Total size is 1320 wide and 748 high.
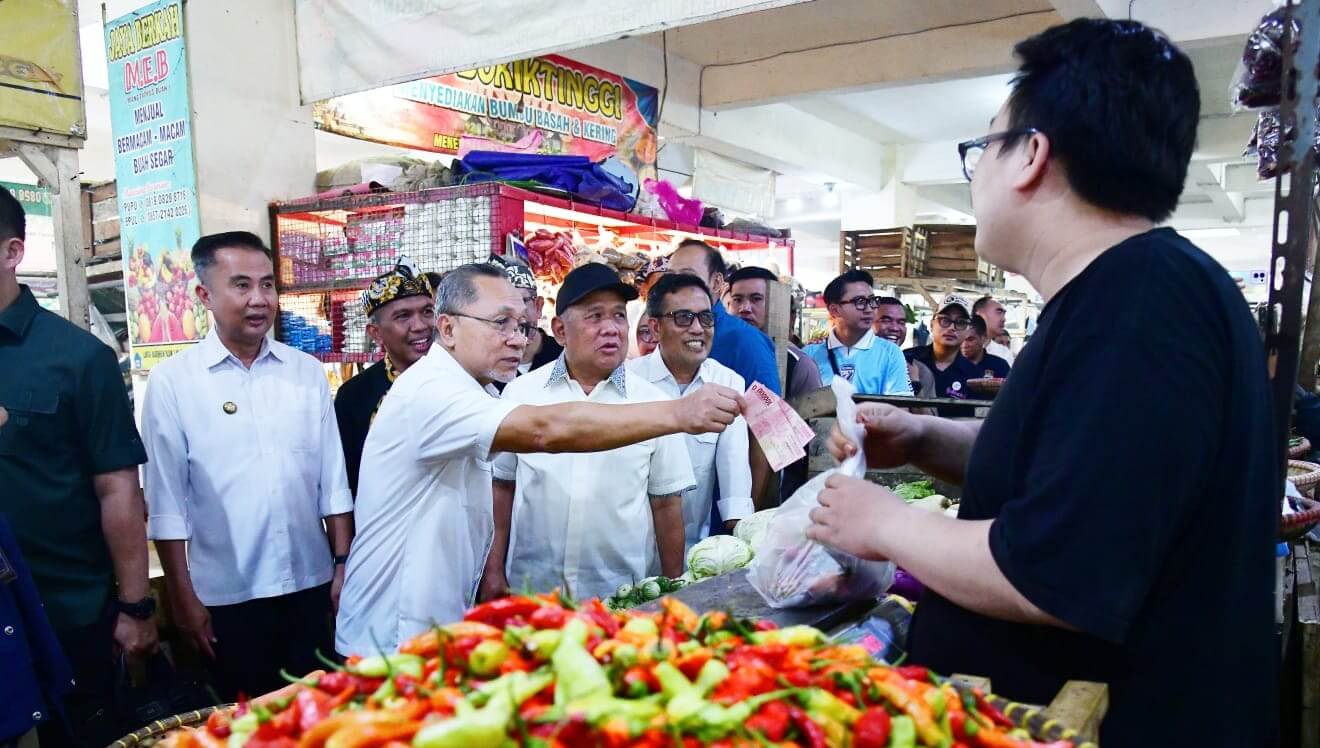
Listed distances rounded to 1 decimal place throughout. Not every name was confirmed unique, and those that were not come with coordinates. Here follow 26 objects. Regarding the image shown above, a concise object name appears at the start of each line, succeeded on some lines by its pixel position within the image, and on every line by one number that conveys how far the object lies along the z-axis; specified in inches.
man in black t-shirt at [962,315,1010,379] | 292.0
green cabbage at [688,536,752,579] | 110.7
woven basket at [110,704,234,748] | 60.4
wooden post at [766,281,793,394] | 214.7
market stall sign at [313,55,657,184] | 244.4
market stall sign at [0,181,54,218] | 362.9
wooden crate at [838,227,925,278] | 417.1
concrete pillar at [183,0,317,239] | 197.5
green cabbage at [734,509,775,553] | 120.5
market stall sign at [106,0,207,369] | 197.0
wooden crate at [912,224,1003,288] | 418.6
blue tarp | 205.8
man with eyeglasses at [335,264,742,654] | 95.1
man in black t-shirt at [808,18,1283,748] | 44.3
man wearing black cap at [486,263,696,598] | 120.5
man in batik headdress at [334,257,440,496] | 151.9
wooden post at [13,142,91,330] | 155.0
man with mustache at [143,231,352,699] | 123.3
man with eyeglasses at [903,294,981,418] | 285.2
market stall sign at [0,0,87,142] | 148.1
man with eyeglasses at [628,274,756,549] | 144.7
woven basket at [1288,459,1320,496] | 129.0
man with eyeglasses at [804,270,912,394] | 244.8
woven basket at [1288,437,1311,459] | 168.4
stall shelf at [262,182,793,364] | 193.6
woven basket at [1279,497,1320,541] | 100.7
